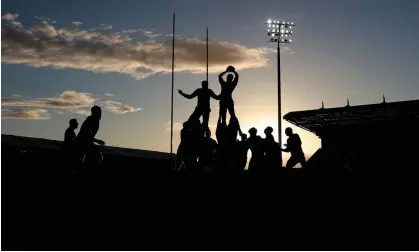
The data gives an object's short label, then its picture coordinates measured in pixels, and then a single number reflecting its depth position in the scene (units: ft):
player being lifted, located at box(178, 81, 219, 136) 39.06
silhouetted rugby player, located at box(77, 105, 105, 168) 33.50
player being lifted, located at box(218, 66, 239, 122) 38.19
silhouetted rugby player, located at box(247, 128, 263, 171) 39.50
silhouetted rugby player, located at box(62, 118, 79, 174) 33.55
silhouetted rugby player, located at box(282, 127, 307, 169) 40.34
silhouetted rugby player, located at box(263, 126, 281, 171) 39.09
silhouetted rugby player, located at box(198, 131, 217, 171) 38.50
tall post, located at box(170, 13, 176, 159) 81.46
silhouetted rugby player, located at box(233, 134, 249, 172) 38.32
